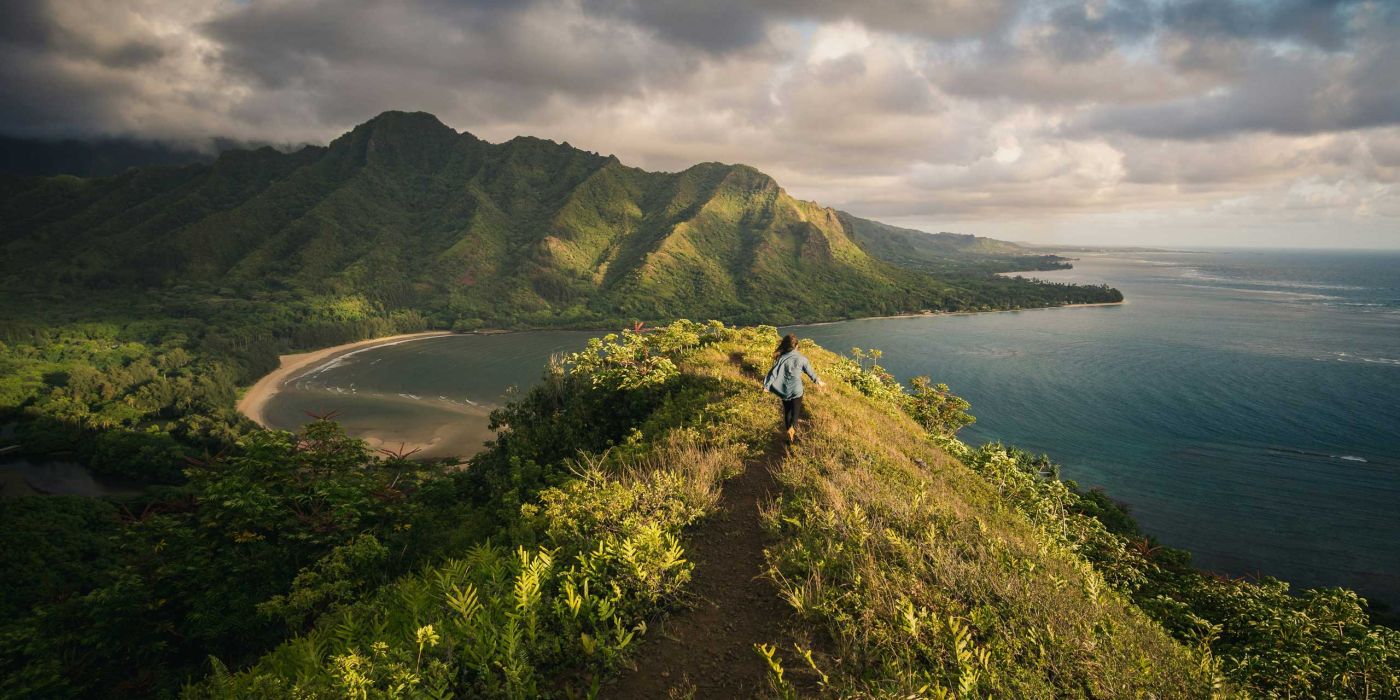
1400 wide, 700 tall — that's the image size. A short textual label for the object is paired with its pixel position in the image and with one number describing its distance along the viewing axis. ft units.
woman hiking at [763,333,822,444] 35.83
